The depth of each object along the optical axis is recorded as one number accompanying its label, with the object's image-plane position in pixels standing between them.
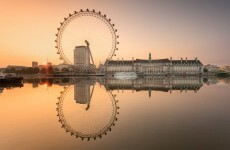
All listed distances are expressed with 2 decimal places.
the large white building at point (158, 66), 181.25
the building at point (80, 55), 151.62
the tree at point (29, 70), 146.99
